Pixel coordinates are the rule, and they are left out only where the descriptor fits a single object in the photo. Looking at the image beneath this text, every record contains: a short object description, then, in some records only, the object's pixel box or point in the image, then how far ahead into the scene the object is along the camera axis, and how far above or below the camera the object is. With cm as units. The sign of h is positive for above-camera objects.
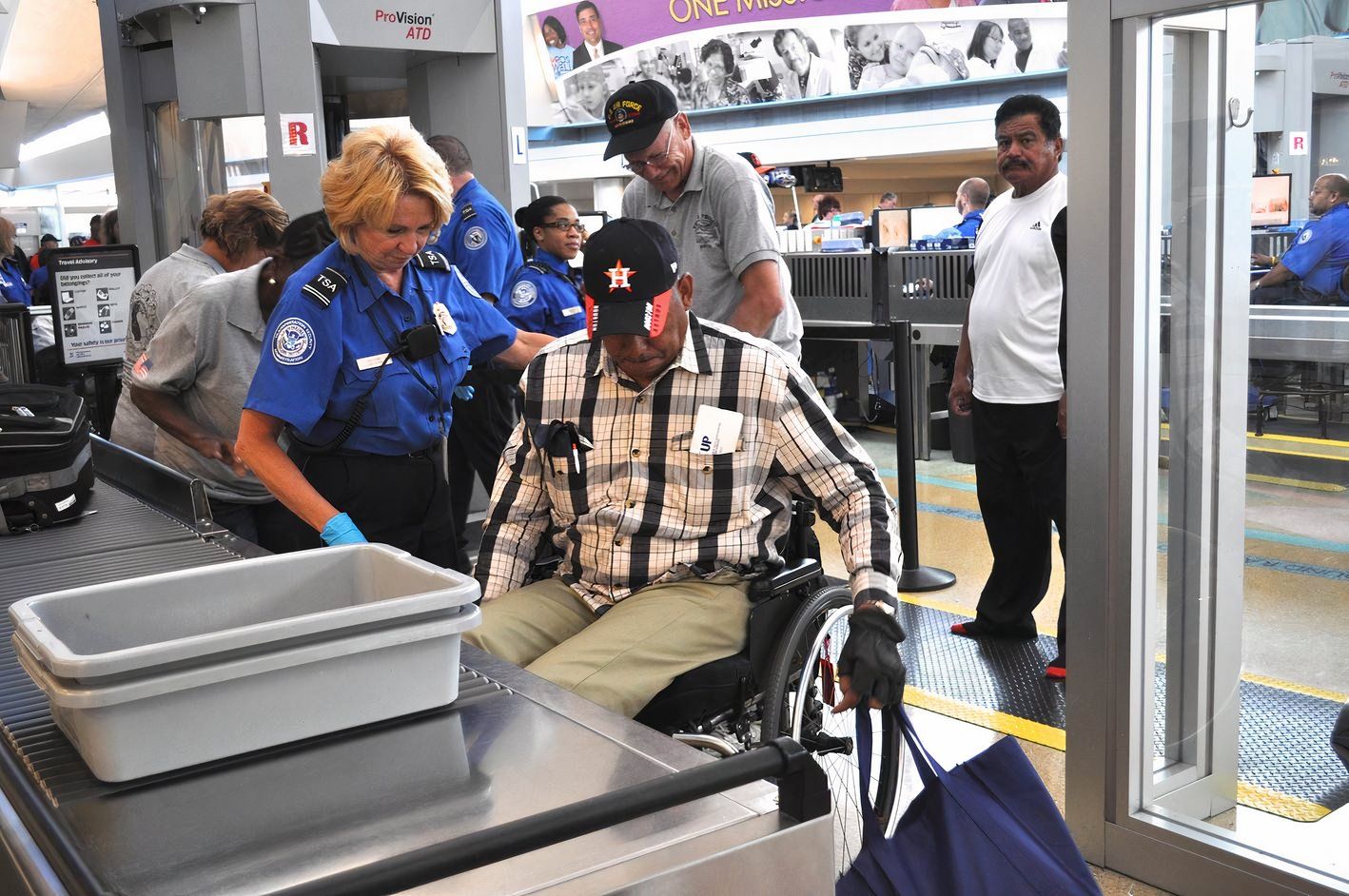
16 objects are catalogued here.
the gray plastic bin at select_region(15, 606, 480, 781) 115 -41
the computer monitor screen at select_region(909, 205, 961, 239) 931 +23
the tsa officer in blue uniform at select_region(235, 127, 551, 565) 232 -18
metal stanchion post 442 -72
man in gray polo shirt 323 +14
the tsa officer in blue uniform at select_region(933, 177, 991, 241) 991 +42
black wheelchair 213 -73
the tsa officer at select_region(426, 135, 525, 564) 444 +0
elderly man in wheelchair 212 -46
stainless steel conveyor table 105 -49
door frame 237 -45
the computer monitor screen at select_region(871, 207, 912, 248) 910 +18
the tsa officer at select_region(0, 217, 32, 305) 865 +11
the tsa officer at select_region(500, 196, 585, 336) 470 -5
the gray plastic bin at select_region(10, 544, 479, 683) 115 -35
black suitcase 243 -35
